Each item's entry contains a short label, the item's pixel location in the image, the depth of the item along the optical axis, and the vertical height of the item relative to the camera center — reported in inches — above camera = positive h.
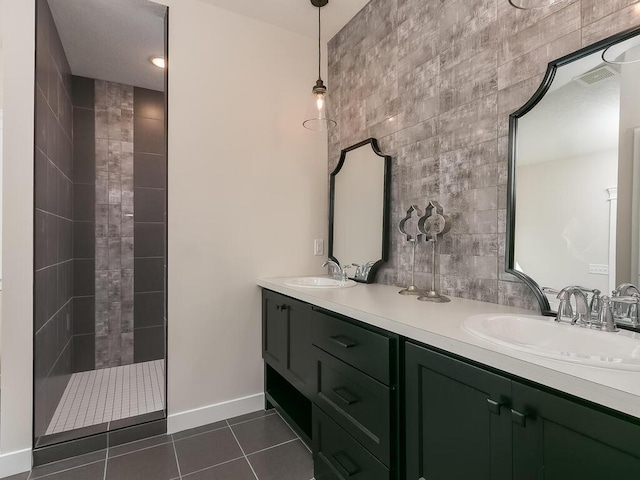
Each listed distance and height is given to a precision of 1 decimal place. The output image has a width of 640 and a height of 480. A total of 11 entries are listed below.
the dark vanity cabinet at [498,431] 25.5 -17.2
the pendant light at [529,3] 40.3 +27.9
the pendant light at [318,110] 82.5 +31.9
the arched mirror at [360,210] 82.0 +7.2
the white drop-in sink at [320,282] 81.1 -11.4
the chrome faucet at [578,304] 41.2 -7.9
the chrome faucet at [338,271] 87.7 -8.9
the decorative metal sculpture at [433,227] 64.1 +2.1
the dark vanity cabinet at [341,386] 45.1 -24.4
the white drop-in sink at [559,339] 30.4 -11.0
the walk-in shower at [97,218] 77.3 +5.3
